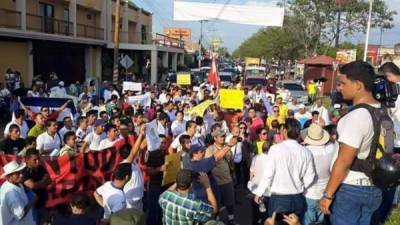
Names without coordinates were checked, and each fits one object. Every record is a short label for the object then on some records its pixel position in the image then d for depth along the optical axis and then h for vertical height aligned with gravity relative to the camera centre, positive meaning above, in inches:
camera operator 189.2 -25.8
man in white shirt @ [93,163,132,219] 221.0 -64.2
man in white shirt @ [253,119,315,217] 209.2 -50.0
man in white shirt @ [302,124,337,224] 218.1 -47.3
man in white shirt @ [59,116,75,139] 374.0 -60.4
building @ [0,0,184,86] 1056.2 +10.5
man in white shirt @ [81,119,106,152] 327.3 -62.2
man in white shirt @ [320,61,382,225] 144.3 -28.8
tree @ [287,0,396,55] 1705.2 +142.3
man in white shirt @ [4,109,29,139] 375.9 -59.5
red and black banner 266.8 -68.3
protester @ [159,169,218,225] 191.5 -58.9
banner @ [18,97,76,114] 477.4 -55.6
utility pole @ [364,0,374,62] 959.8 +35.2
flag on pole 653.3 -31.7
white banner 829.2 +61.1
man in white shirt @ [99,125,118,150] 315.3 -57.9
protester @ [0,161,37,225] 211.8 -65.9
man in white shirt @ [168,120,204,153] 323.6 -59.4
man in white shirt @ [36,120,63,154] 331.6 -63.7
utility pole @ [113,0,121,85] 1005.8 +4.4
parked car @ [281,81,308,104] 1102.2 -80.5
